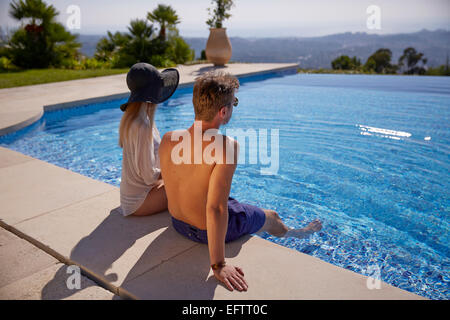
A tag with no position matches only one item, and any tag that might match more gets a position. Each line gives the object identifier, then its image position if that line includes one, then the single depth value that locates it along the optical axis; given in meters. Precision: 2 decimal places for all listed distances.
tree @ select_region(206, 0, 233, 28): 13.78
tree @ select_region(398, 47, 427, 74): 24.64
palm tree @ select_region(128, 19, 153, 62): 14.34
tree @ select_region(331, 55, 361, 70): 18.73
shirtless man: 1.79
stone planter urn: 13.40
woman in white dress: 2.48
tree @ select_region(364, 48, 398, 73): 17.29
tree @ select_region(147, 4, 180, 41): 14.57
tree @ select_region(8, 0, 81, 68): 12.60
